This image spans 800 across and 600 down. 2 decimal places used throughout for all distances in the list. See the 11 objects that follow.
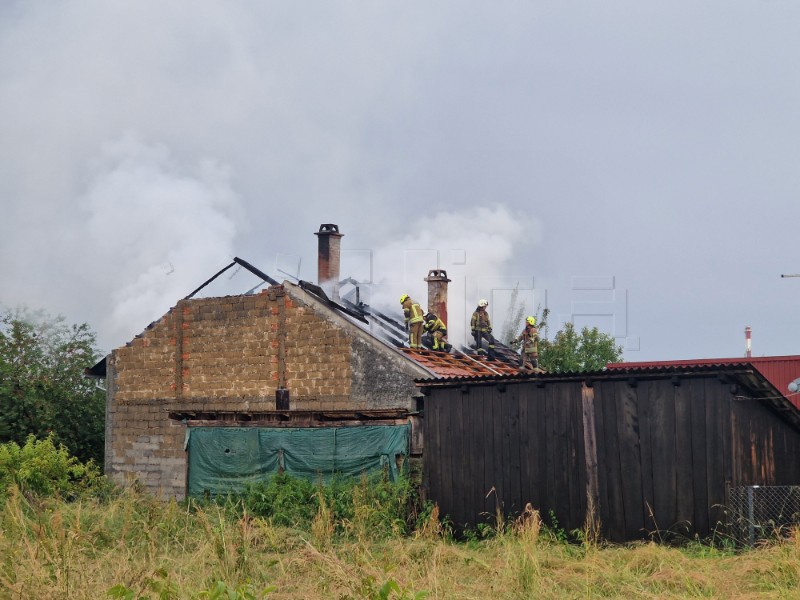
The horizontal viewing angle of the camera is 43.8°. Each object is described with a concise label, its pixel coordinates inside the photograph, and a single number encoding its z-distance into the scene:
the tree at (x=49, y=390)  28.28
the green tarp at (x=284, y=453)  19.42
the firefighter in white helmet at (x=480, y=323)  27.20
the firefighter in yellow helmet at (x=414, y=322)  24.02
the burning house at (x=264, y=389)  20.06
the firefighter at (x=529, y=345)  27.64
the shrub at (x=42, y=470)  21.70
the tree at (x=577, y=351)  39.53
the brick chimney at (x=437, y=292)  28.84
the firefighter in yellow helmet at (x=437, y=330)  24.91
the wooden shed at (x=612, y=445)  15.47
